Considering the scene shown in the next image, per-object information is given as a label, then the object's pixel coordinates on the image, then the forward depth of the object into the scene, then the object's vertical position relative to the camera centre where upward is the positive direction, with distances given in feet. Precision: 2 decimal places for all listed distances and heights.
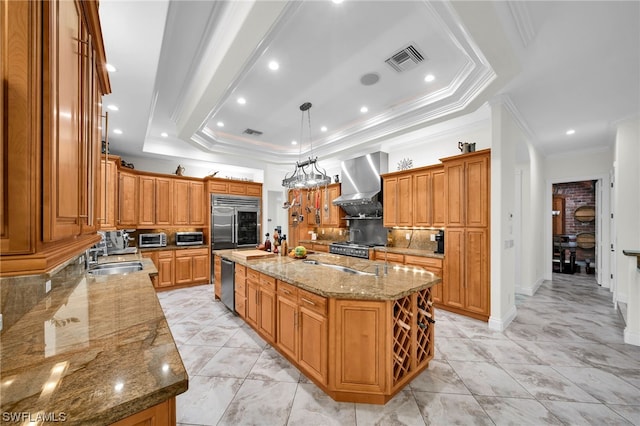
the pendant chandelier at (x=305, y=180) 9.70 +1.39
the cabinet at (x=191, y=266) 16.49 -3.71
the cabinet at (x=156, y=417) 2.58 -2.28
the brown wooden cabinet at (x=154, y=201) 15.93 +0.87
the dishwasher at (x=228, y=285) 11.54 -3.56
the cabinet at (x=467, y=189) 10.91 +1.14
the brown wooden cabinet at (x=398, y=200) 14.60 +0.87
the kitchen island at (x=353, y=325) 5.92 -3.05
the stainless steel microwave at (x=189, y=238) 17.10 -1.81
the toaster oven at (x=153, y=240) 15.79 -1.74
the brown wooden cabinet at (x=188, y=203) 17.25 +0.79
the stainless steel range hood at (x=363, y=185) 16.85 +2.07
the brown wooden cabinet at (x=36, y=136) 2.07 +0.73
